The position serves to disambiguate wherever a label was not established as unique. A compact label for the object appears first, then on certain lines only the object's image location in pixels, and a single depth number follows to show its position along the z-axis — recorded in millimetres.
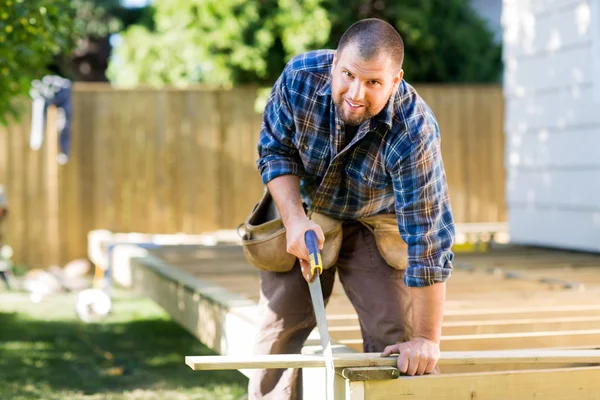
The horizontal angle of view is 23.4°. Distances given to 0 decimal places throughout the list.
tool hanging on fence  14207
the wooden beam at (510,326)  5780
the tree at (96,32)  25798
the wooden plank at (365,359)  3944
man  4156
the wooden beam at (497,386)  4128
